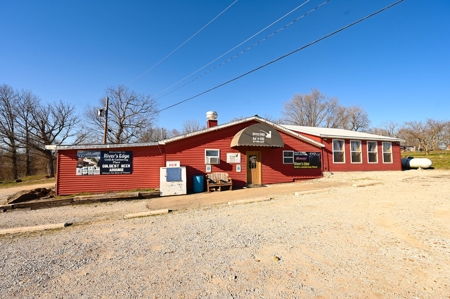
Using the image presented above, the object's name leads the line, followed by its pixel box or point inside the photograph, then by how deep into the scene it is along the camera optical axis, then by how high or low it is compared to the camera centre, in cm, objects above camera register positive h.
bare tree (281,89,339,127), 4450 +1067
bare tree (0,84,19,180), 2902 +463
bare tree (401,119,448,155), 4475 +539
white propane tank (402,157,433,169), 2014 -47
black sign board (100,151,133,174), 1110 +9
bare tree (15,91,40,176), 2985 +486
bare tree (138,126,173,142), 3959 +578
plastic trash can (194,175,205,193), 1165 -116
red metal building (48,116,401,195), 1092 +26
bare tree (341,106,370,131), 4711 +886
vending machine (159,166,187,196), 1074 -93
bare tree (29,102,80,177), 3055 +509
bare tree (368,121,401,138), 6202 +822
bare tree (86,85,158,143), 3624 +713
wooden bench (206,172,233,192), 1170 -105
